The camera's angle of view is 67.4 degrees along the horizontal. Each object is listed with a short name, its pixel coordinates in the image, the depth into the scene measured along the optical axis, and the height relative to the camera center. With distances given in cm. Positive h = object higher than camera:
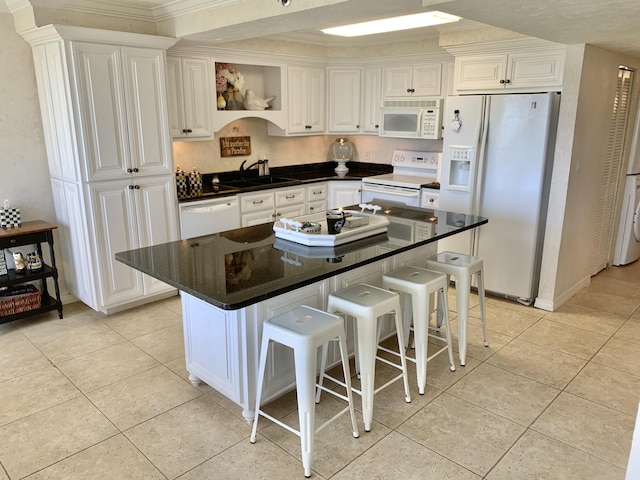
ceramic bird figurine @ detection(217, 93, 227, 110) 467 +23
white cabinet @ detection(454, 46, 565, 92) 379 +45
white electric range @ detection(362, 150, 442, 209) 486 -57
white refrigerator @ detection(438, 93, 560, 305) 389 -43
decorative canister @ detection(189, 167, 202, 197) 453 -52
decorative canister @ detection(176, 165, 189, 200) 439 -52
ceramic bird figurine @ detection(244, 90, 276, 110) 495 +25
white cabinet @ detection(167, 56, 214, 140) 418 +26
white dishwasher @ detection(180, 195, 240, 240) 425 -80
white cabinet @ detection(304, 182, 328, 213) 526 -77
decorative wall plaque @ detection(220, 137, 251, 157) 504 -21
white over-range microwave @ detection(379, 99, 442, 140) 492 +7
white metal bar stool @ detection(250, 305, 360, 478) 214 -98
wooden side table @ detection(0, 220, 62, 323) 359 -97
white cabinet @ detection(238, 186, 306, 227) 465 -78
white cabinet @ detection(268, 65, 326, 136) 520 +27
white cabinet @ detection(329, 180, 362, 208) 542 -73
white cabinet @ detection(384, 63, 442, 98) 493 +47
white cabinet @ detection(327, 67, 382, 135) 543 +29
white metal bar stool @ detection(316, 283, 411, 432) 244 -96
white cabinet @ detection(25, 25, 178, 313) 348 -19
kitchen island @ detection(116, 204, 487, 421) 218 -69
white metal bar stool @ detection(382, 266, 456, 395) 279 -95
